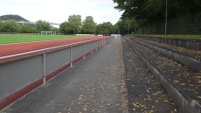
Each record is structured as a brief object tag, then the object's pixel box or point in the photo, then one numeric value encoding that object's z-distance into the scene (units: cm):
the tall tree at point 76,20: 12261
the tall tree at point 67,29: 10588
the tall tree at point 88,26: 11797
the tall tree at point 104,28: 11754
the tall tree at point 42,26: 11996
